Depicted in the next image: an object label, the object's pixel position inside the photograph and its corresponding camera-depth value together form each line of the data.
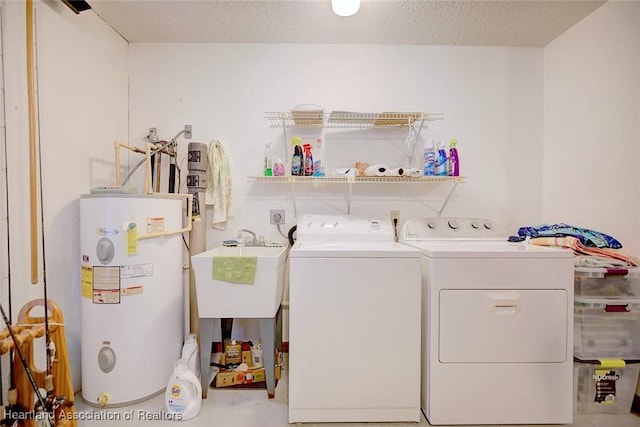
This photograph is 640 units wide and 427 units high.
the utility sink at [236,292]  1.45
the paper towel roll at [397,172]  1.75
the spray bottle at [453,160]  1.81
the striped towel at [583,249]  1.40
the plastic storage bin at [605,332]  1.41
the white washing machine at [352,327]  1.31
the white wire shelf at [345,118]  1.80
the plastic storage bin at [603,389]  1.41
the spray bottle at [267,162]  1.88
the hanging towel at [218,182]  1.94
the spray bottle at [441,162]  1.82
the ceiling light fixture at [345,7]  1.53
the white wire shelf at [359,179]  1.78
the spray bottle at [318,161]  1.85
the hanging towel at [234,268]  1.44
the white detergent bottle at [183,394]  1.39
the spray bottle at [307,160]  1.83
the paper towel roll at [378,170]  1.76
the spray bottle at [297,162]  1.82
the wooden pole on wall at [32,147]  1.24
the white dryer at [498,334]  1.29
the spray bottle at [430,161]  1.83
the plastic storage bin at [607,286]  1.40
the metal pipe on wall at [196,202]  1.85
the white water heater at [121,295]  1.38
